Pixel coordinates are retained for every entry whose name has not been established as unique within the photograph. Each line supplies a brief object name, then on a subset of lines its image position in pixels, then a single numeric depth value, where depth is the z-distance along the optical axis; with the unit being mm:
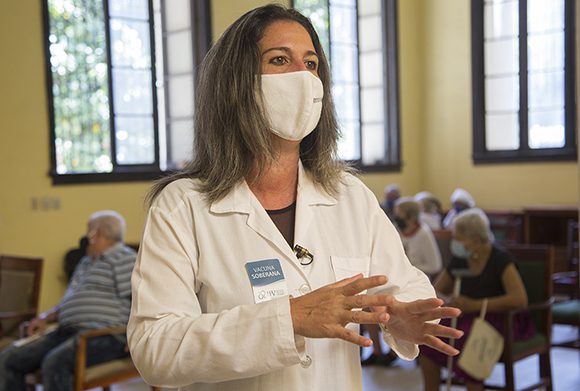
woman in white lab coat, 1388
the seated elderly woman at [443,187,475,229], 8547
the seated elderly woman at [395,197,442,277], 6164
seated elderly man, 4117
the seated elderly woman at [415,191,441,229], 8008
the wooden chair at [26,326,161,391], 4023
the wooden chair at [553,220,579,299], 8367
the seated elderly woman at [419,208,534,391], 4348
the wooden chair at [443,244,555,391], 4512
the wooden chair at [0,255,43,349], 4875
